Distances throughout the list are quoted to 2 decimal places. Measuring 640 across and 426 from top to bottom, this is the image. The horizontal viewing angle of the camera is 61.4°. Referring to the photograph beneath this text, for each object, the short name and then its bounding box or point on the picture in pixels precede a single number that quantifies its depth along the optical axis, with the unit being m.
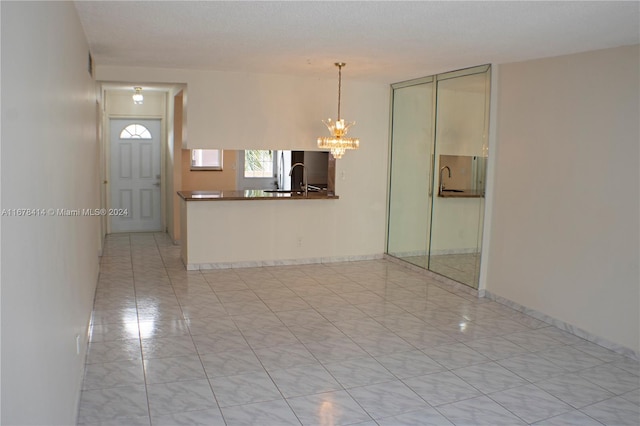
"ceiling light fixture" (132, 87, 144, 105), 8.48
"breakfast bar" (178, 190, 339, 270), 6.72
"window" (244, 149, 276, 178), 9.27
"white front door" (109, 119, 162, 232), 9.16
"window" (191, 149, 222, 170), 8.74
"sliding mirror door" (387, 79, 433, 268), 6.79
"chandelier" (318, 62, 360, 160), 6.26
